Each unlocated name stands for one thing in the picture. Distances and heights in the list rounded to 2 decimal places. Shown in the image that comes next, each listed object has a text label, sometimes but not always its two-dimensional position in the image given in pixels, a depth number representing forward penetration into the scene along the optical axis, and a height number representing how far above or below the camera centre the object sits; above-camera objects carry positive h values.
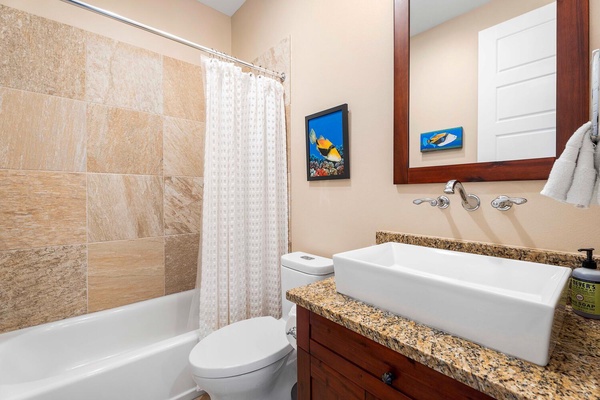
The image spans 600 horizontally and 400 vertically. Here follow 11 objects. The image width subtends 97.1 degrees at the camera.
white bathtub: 1.22 -0.89
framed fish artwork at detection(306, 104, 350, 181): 1.51 +0.30
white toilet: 1.17 -0.75
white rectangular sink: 0.56 -0.28
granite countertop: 0.49 -0.36
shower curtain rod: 1.27 +0.90
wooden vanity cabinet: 0.62 -0.48
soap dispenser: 0.73 -0.28
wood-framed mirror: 0.83 +0.29
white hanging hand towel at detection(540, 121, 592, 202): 0.68 +0.06
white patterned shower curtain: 1.55 -0.01
